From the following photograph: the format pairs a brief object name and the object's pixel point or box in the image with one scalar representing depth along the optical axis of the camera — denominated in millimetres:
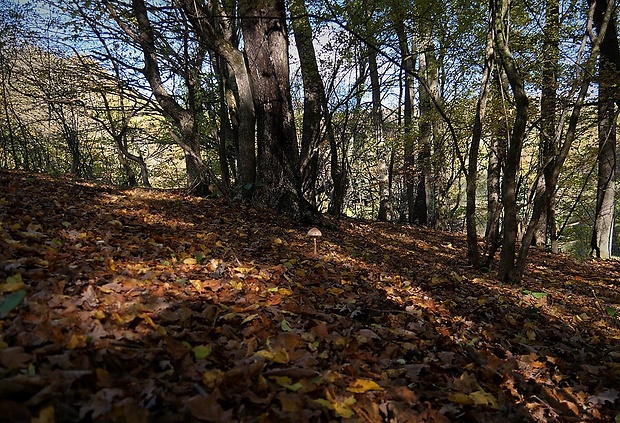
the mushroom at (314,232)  4777
